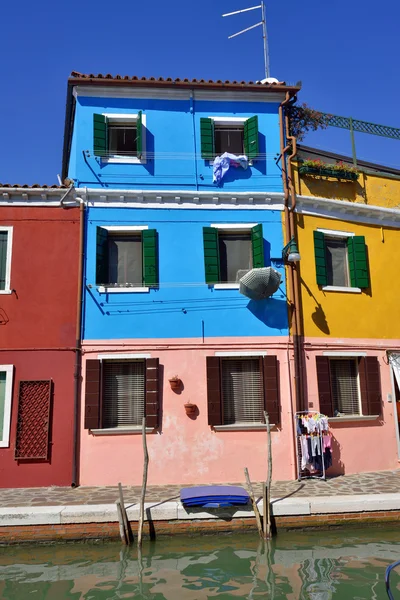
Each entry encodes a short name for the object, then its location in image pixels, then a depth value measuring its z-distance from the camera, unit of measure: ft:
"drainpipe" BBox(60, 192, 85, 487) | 37.55
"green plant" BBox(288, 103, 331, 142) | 46.28
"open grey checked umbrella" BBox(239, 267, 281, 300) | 39.75
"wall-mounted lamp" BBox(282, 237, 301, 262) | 38.97
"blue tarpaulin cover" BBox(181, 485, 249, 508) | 30.73
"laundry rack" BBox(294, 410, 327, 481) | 38.32
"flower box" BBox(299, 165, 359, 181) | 44.68
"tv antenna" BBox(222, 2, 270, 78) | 49.81
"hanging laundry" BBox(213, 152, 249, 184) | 43.16
